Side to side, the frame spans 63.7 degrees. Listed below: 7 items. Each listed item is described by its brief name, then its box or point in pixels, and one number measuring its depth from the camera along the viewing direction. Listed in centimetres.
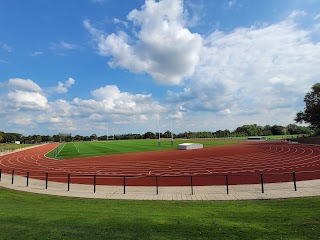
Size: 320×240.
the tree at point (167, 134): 16830
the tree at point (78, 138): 16762
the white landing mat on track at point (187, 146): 5431
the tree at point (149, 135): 15675
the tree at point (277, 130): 15688
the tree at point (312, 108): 7775
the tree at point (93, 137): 16622
